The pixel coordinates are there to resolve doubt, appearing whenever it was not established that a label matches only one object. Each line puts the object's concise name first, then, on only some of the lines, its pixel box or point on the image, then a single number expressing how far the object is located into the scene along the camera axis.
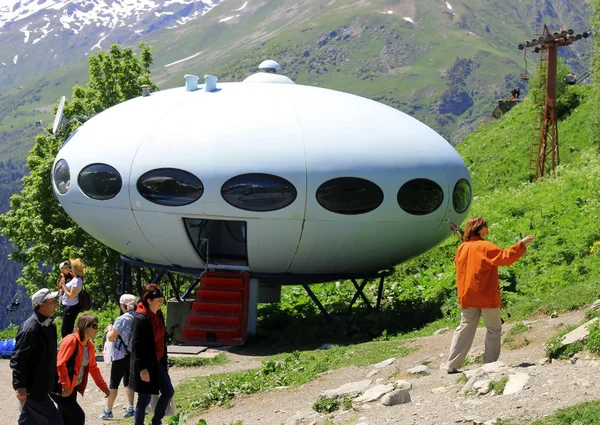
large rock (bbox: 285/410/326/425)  9.64
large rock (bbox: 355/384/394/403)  9.94
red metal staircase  18.06
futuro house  17.06
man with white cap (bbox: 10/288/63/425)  8.57
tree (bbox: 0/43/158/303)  31.28
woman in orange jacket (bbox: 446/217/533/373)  10.50
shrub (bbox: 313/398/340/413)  10.03
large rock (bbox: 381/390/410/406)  9.66
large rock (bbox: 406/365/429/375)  11.30
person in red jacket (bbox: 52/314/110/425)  9.52
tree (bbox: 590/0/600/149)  35.81
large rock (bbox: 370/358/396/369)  12.71
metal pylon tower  36.22
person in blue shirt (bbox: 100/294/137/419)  10.62
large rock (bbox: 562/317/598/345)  10.44
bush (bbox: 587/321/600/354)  9.90
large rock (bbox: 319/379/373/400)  10.39
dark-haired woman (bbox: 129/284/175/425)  9.78
